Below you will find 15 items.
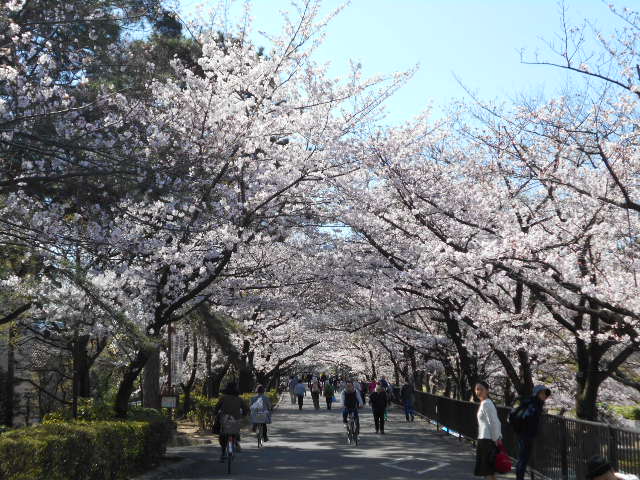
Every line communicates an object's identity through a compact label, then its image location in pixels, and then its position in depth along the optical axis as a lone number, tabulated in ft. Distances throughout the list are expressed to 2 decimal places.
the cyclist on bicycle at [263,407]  56.08
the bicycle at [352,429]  54.75
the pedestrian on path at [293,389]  139.54
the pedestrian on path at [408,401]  89.04
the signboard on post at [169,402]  64.34
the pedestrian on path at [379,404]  65.31
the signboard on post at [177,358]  111.96
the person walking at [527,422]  32.99
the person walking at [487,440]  29.94
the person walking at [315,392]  118.42
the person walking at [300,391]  122.52
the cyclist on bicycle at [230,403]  43.78
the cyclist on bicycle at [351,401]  55.29
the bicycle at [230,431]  41.22
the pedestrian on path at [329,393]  120.37
